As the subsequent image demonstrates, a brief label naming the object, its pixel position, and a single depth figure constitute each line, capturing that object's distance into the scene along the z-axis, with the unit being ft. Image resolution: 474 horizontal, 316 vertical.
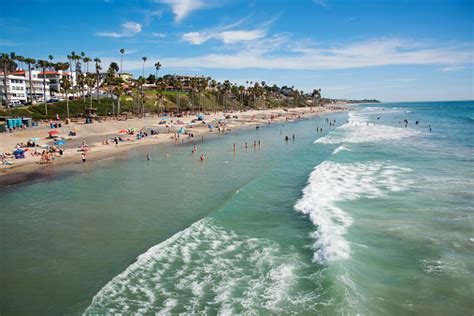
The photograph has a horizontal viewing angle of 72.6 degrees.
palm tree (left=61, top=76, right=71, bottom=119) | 200.27
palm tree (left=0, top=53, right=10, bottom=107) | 190.16
